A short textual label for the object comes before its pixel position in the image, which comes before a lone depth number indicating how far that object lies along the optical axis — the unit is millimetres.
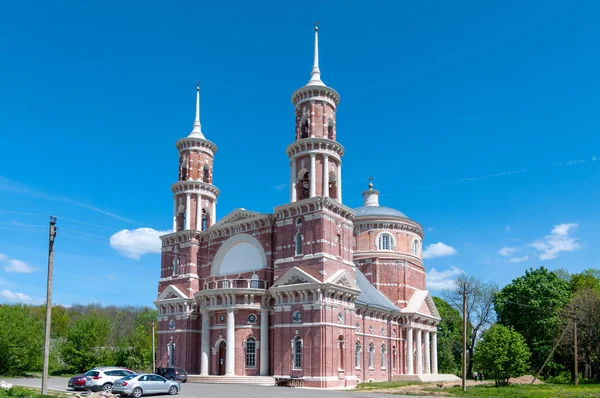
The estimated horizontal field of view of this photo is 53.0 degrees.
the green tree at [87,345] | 62656
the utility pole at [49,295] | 28734
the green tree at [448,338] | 78125
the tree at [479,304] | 71688
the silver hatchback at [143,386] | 31719
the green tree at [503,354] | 47312
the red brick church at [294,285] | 44438
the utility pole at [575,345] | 49938
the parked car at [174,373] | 45406
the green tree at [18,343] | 52031
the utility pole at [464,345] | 40328
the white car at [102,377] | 35719
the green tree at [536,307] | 64750
